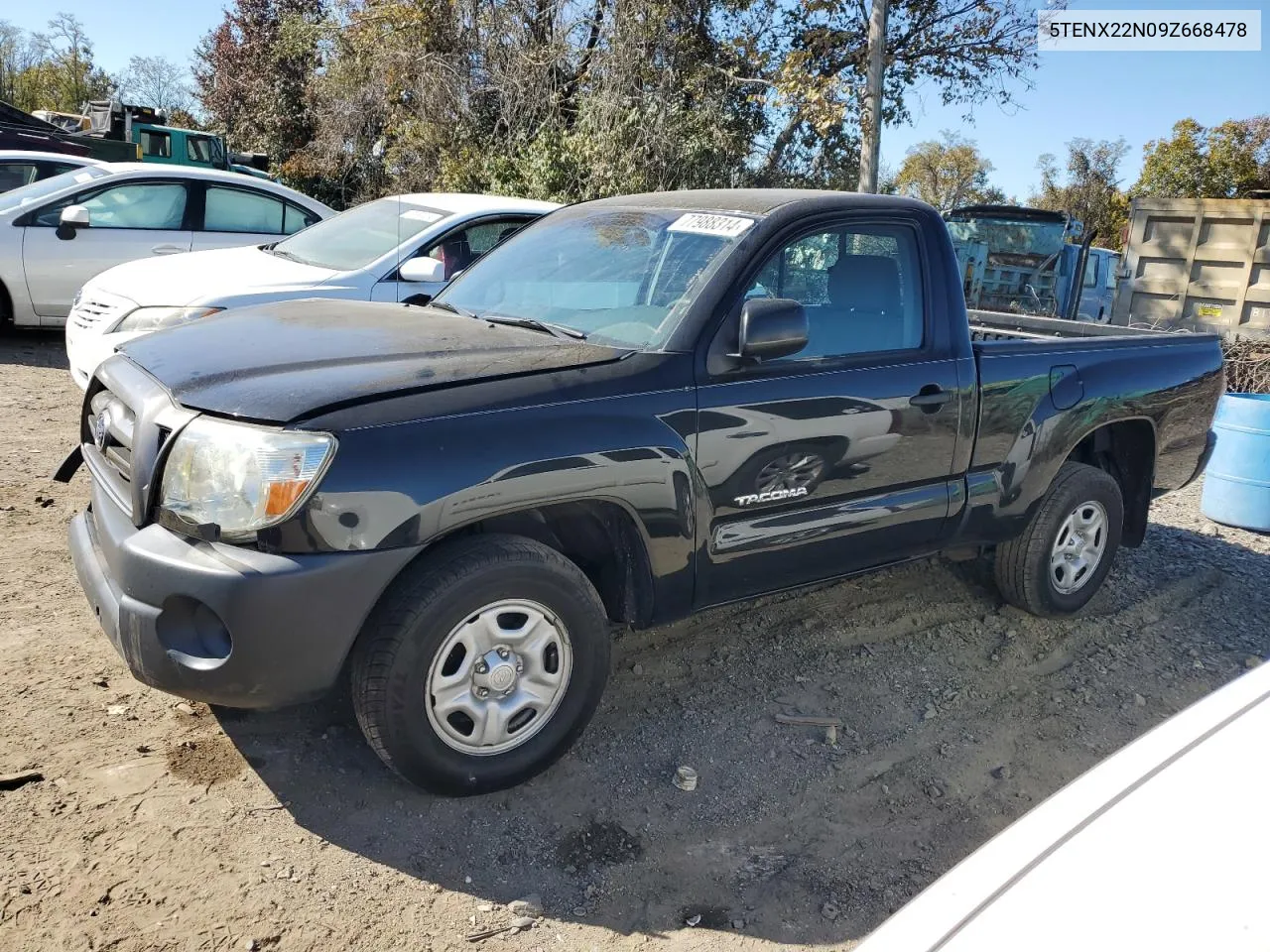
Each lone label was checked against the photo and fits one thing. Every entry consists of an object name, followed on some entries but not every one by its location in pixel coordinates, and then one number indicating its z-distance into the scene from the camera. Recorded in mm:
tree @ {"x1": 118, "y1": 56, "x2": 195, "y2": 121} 38000
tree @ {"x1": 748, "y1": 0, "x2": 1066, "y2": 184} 15578
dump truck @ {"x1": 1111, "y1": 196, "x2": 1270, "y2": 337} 10898
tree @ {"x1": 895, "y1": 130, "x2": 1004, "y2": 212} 45844
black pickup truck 2600
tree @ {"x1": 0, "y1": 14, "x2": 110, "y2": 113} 42031
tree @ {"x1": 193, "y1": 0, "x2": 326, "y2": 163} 24500
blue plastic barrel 6227
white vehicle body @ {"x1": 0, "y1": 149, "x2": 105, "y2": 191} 9797
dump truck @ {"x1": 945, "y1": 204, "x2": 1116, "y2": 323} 13719
